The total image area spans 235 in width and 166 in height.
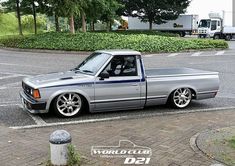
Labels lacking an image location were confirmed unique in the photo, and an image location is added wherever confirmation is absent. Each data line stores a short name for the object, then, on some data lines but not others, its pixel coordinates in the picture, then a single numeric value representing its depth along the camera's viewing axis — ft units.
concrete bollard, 15.07
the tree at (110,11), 111.36
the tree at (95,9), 99.15
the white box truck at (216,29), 148.25
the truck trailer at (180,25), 171.01
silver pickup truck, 24.20
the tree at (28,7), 106.87
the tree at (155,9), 152.87
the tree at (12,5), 108.06
